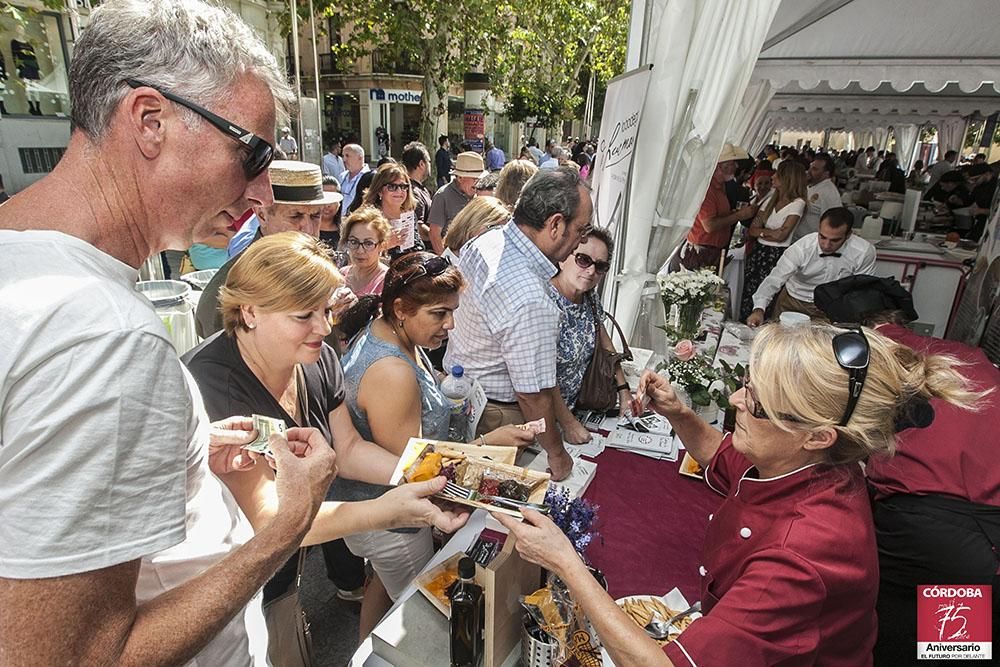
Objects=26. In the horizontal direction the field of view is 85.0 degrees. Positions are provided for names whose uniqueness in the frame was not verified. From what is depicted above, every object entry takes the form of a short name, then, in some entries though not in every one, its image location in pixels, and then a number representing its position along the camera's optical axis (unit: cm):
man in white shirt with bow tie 443
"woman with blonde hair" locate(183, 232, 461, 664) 169
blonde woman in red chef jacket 129
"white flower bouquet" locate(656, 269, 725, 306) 328
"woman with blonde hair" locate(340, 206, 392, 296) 396
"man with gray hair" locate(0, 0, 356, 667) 68
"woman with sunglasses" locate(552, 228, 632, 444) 280
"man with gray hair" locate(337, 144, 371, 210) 744
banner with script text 345
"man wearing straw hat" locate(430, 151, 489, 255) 598
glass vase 334
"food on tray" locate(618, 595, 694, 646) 165
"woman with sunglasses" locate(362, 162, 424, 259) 518
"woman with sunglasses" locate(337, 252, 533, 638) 216
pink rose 292
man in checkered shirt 241
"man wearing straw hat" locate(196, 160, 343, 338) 350
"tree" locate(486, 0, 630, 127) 2023
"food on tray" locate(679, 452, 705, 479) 249
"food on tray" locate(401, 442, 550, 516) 165
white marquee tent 345
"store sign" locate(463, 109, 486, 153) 2309
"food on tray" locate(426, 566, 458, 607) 165
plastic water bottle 254
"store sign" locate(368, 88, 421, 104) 2736
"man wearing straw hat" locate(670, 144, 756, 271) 625
